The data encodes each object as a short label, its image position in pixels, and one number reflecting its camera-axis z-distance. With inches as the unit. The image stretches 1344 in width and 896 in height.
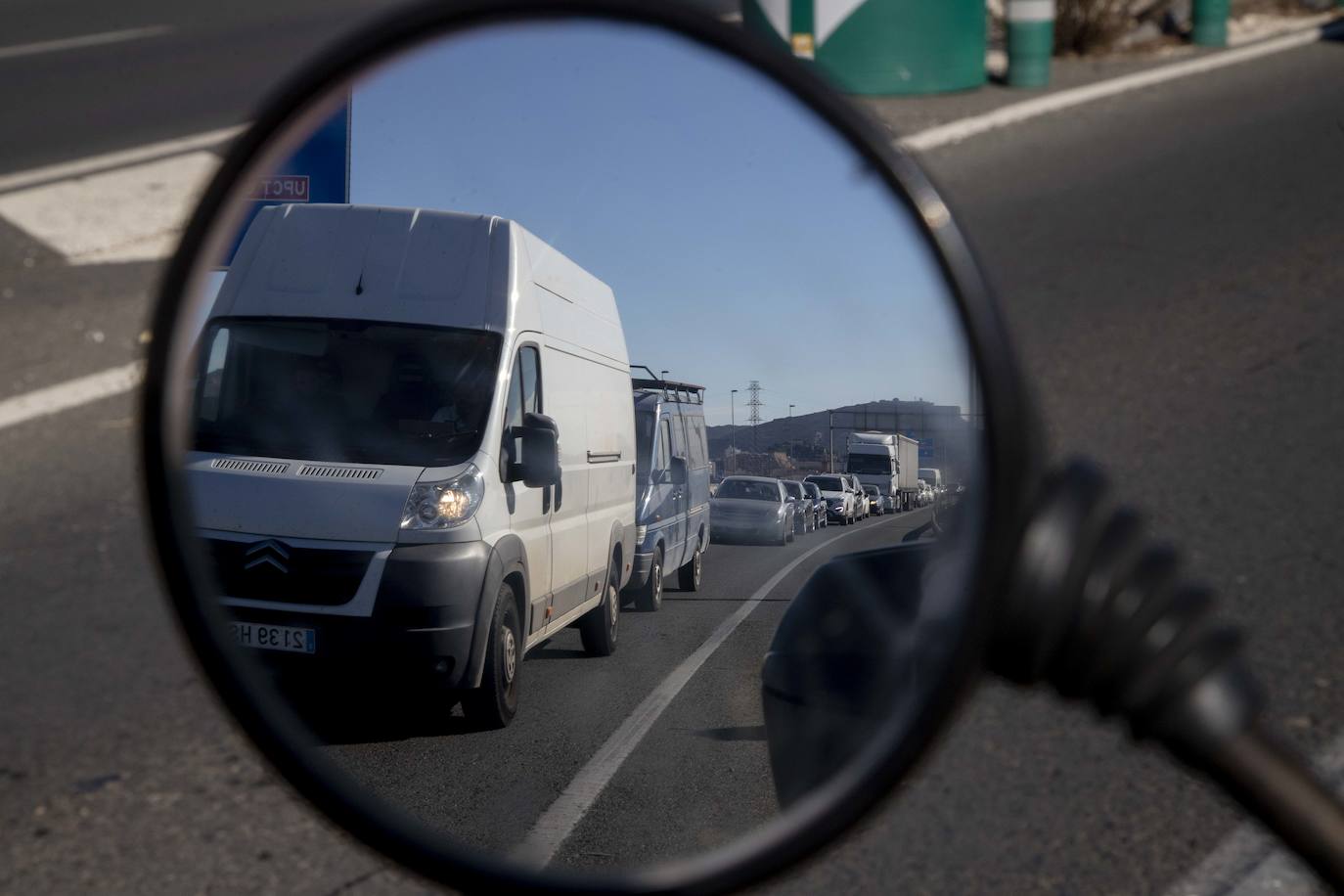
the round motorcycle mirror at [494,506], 48.8
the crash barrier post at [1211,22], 617.3
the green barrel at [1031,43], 557.9
